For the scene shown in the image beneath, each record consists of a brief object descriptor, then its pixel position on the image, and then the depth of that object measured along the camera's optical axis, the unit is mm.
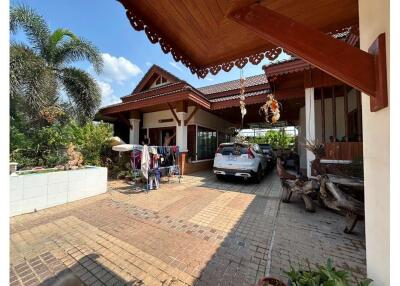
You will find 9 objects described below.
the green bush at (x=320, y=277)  1340
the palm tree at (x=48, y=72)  7586
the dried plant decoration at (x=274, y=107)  4323
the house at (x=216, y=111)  6684
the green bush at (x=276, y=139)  24866
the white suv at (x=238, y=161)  7574
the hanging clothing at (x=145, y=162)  6798
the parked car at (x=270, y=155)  11892
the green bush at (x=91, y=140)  8875
